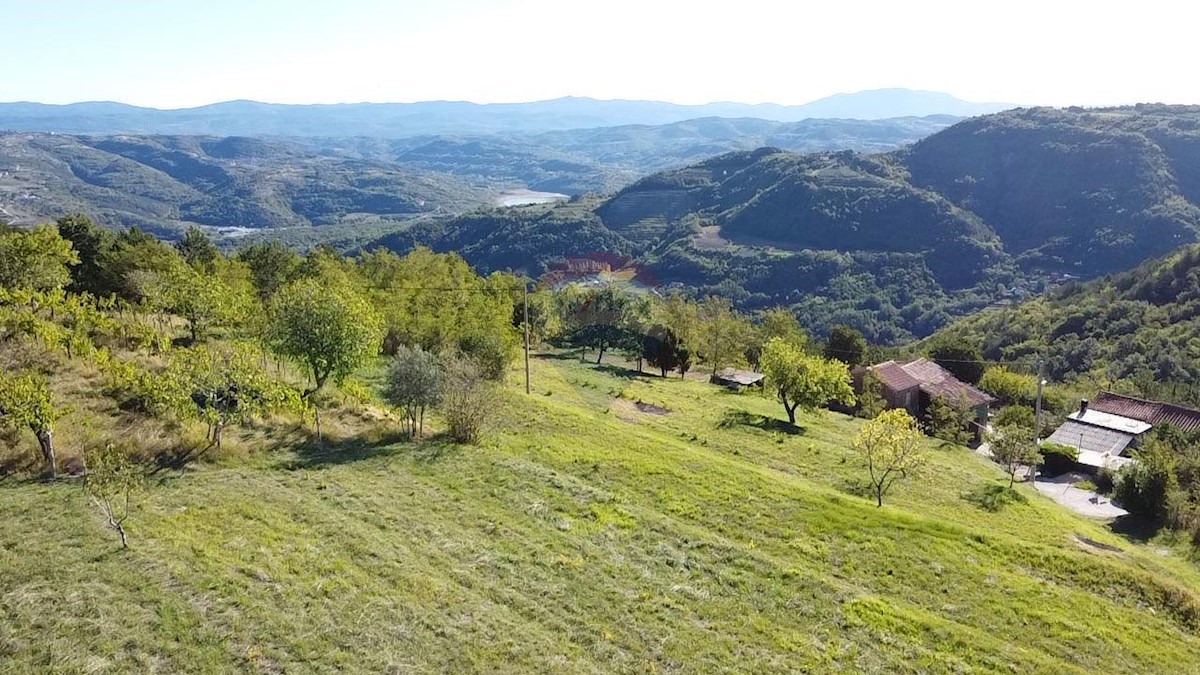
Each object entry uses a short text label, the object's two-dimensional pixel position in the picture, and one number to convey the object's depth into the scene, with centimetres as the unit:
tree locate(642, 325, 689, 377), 6644
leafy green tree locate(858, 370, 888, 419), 5797
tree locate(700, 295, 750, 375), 7094
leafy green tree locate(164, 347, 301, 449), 2459
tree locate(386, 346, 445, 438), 2972
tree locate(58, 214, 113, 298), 5116
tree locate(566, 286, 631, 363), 7356
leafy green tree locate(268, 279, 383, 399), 3072
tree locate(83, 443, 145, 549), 1736
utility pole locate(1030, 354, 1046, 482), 4059
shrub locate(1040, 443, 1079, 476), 5034
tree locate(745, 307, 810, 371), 7456
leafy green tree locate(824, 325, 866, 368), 7669
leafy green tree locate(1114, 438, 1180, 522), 3619
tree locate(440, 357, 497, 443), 3094
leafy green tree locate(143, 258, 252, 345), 3788
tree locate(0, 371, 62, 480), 2030
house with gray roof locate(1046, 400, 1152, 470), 5831
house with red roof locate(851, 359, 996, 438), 6347
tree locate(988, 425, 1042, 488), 4228
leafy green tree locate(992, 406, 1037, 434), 5781
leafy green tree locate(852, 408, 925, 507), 3078
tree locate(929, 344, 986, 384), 7812
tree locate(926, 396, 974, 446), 5588
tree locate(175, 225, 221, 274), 5869
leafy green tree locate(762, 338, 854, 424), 4744
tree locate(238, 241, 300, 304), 5758
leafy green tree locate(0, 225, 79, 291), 3791
